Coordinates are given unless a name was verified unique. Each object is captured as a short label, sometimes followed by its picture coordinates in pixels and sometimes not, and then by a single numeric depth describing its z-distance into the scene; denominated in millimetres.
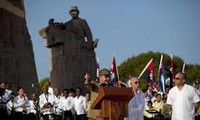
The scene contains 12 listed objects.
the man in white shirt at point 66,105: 21109
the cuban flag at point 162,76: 23162
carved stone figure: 25953
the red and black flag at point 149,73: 24484
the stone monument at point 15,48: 22172
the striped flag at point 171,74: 21641
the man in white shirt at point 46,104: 19766
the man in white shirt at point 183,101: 11367
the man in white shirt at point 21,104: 18438
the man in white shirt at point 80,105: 21094
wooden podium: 7297
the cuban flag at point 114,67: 23172
